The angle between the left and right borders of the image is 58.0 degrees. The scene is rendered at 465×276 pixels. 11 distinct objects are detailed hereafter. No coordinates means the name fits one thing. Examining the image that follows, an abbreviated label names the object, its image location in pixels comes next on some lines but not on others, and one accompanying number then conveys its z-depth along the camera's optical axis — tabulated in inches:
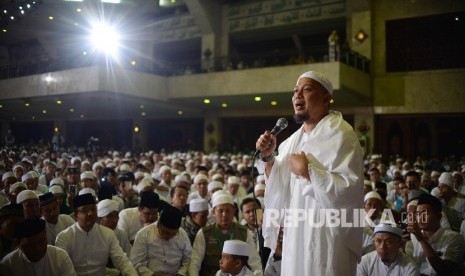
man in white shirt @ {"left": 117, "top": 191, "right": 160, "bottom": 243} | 174.7
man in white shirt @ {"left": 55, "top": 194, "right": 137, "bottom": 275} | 146.9
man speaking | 75.1
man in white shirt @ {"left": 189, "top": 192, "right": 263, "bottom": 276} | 154.3
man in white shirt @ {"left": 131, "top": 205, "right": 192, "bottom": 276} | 154.3
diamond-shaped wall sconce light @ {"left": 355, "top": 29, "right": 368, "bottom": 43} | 615.6
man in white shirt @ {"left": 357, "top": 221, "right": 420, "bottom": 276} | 132.2
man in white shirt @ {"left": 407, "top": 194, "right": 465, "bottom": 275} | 147.4
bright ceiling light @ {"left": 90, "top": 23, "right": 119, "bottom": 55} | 351.2
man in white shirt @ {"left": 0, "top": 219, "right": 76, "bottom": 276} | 116.0
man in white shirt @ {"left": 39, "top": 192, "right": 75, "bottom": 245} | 164.6
